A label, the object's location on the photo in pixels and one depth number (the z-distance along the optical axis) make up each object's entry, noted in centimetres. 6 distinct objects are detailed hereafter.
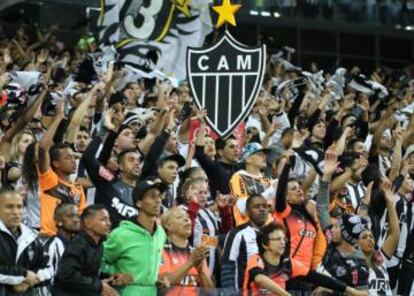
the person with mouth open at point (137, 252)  1164
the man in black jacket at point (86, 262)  1105
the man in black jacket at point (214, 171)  1435
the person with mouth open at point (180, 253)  1226
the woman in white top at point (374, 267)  1396
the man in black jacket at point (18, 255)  1070
